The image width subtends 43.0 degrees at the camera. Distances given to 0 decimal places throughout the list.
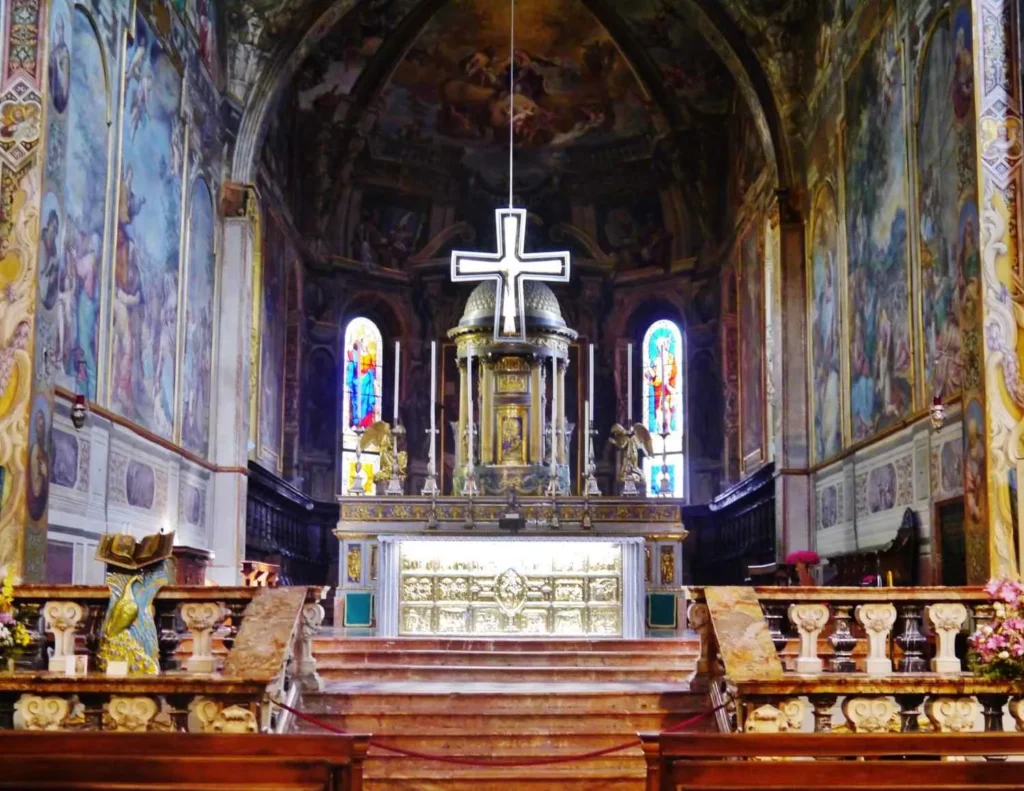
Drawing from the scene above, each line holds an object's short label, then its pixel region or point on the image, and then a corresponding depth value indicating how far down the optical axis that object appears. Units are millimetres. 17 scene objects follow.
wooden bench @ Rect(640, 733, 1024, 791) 6598
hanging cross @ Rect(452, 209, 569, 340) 17953
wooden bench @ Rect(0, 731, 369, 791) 6543
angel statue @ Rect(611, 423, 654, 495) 18016
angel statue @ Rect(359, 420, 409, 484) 18078
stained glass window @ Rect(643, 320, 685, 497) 26109
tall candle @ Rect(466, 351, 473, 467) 17906
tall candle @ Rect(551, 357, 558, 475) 17641
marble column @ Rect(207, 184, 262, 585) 19016
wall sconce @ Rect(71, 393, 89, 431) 12828
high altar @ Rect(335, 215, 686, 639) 15906
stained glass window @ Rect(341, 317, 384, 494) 26297
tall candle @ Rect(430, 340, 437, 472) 17247
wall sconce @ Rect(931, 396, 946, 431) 13172
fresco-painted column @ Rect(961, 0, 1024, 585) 11422
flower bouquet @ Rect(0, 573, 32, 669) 9250
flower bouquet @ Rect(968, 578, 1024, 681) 9336
